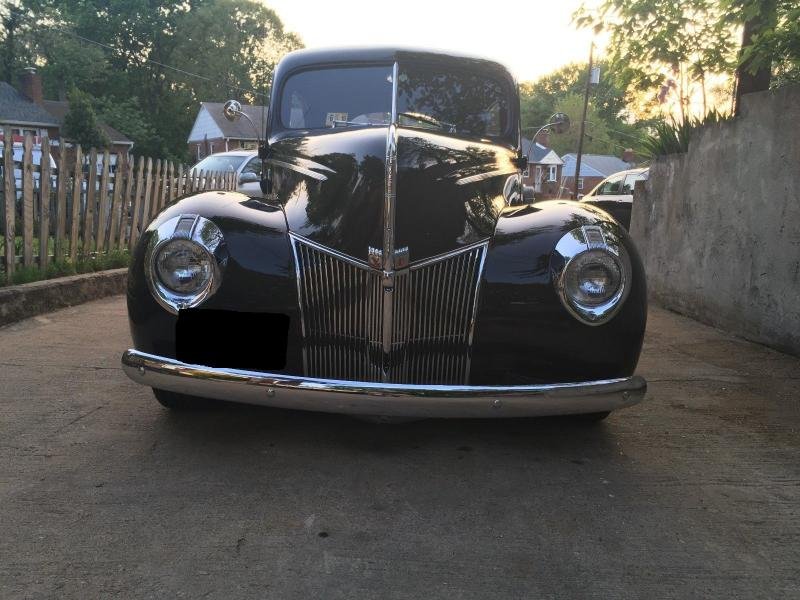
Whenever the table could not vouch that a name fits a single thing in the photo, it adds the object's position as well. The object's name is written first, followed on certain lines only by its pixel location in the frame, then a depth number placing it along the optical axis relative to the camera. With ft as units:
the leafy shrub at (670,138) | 23.54
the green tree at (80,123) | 113.70
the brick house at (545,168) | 189.47
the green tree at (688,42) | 16.92
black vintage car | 8.32
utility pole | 110.73
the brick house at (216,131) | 150.10
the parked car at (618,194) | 36.24
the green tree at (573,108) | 197.74
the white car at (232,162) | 33.96
